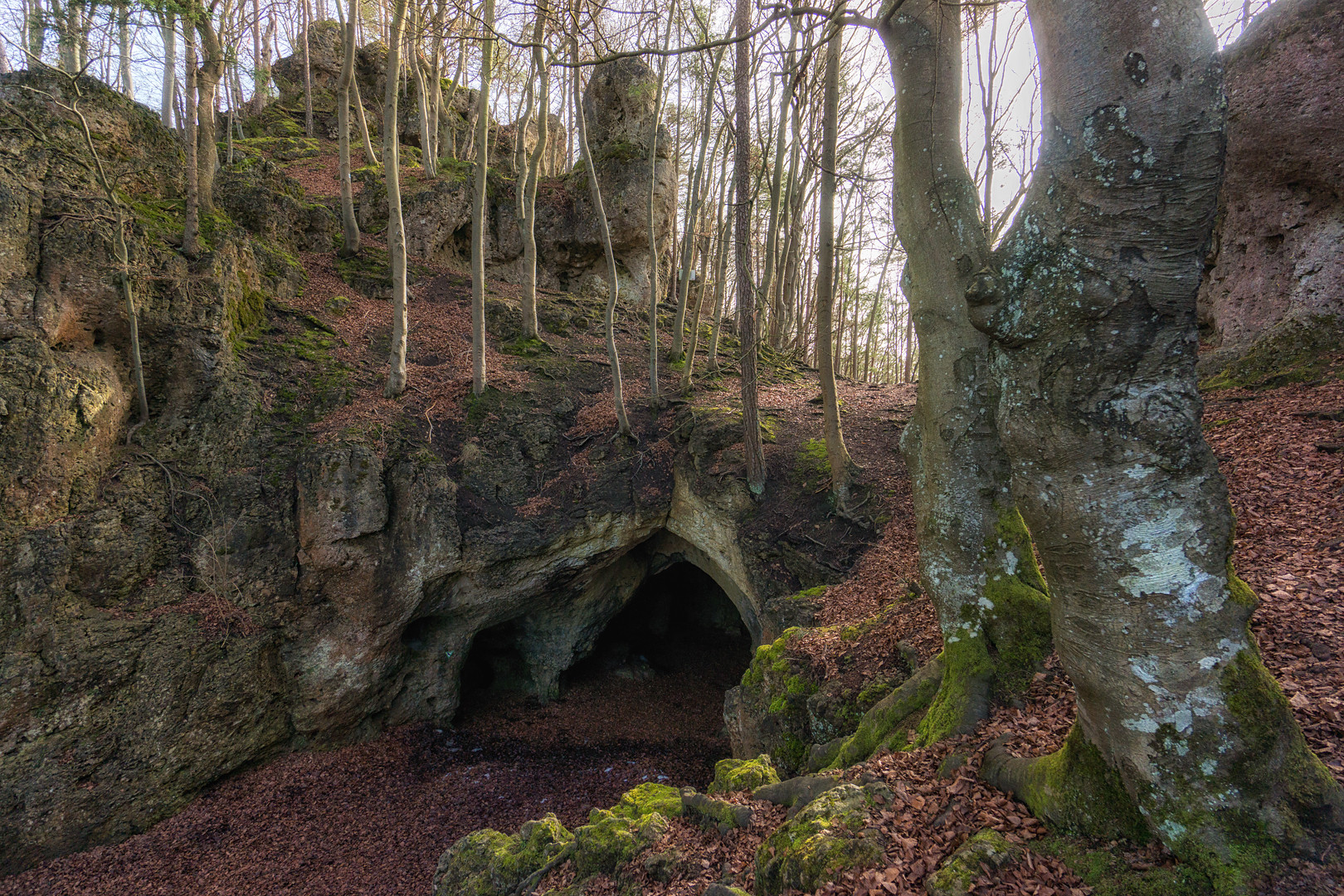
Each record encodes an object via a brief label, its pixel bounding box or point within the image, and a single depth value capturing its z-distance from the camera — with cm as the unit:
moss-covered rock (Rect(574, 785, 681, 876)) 391
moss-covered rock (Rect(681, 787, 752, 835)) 387
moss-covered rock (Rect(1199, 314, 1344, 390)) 591
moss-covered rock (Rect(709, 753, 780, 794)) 450
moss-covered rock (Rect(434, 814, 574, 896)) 441
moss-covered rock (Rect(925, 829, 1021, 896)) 234
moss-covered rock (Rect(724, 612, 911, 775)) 517
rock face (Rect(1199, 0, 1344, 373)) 598
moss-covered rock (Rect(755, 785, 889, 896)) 279
